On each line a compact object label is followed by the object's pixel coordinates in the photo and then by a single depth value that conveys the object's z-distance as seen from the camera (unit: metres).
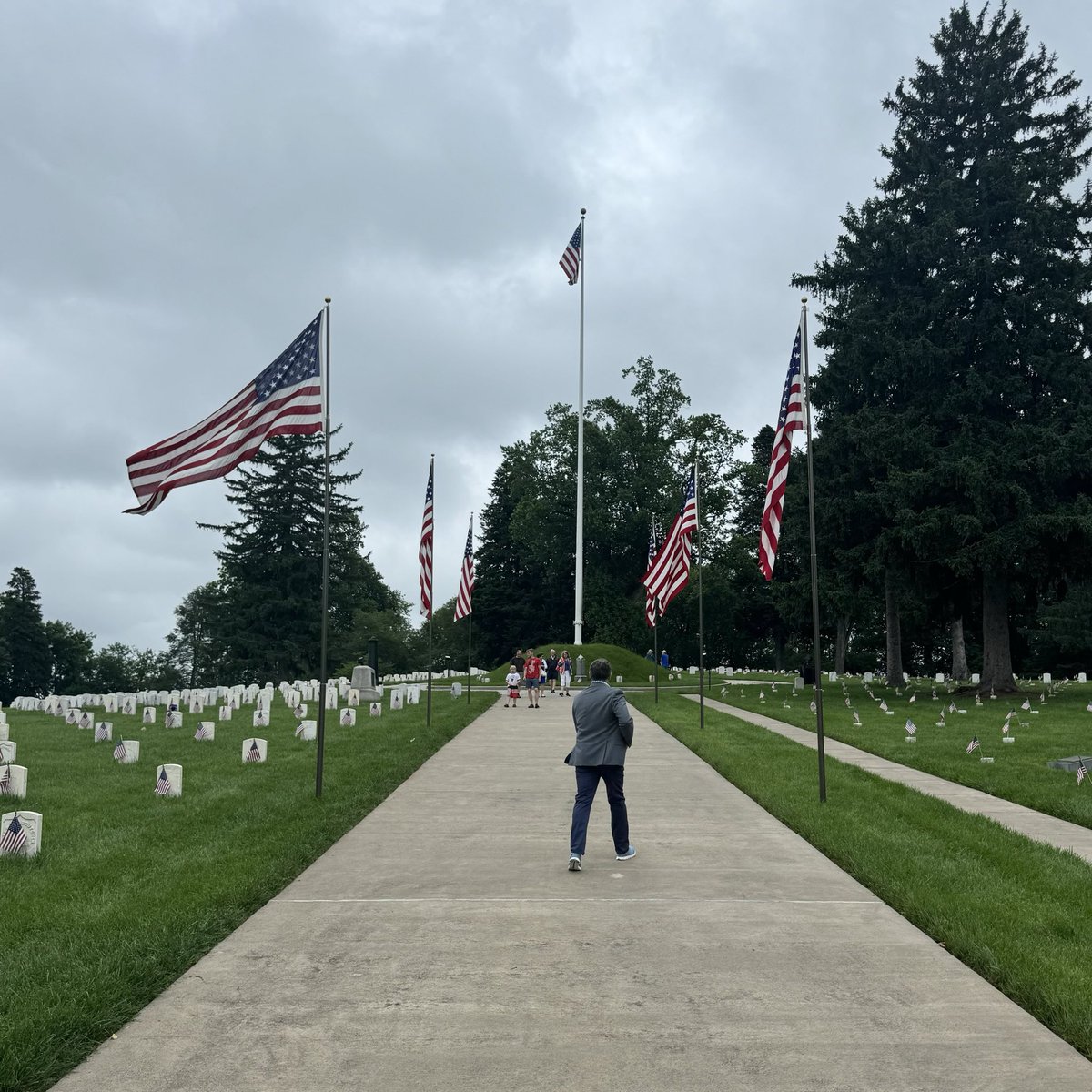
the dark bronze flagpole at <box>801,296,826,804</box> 12.83
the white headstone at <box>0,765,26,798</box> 13.06
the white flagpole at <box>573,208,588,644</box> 57.28
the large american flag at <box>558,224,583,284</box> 50.92
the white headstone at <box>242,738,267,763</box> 17.09
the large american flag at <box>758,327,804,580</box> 13.98
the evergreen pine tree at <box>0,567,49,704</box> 84.94
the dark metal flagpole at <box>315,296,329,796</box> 12.98
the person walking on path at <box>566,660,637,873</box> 9.05
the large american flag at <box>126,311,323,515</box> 12.23
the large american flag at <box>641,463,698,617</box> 25.31
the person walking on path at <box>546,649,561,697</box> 45.30
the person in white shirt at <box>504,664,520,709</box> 32.81
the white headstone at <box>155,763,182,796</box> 13.19
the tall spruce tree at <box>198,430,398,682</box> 72.88
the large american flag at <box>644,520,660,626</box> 30.32
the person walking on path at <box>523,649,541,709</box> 33.09
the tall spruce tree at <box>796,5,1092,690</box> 34.31
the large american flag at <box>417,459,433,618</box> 22.83
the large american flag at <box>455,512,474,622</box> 29.36
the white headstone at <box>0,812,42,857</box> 9.41
